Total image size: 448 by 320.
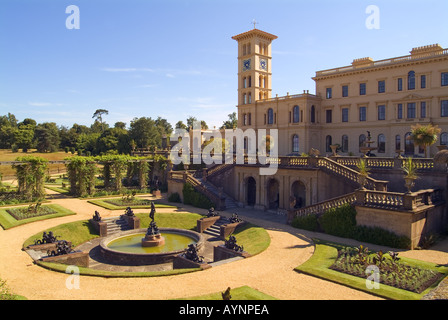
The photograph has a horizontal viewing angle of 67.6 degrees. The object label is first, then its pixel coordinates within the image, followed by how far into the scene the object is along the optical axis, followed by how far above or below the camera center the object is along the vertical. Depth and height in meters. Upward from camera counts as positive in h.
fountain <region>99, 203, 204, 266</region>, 19.28 -5.86
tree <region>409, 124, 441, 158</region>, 26.05 +1.46
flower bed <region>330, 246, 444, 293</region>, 13.00 -4.99
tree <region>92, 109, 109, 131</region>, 144.75 +18.92
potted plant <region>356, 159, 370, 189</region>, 20.89 -1.32
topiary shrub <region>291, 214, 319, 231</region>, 23.02 -4.77
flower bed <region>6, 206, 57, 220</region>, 26.53 -4.53
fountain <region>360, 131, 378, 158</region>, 26.84 +0.49
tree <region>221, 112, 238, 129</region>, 101.12 +9.74
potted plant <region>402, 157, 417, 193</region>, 18.44 -1.34
